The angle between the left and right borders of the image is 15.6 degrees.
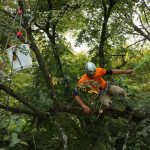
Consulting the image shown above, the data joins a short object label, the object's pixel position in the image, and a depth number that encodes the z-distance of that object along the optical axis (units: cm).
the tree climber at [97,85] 1094
